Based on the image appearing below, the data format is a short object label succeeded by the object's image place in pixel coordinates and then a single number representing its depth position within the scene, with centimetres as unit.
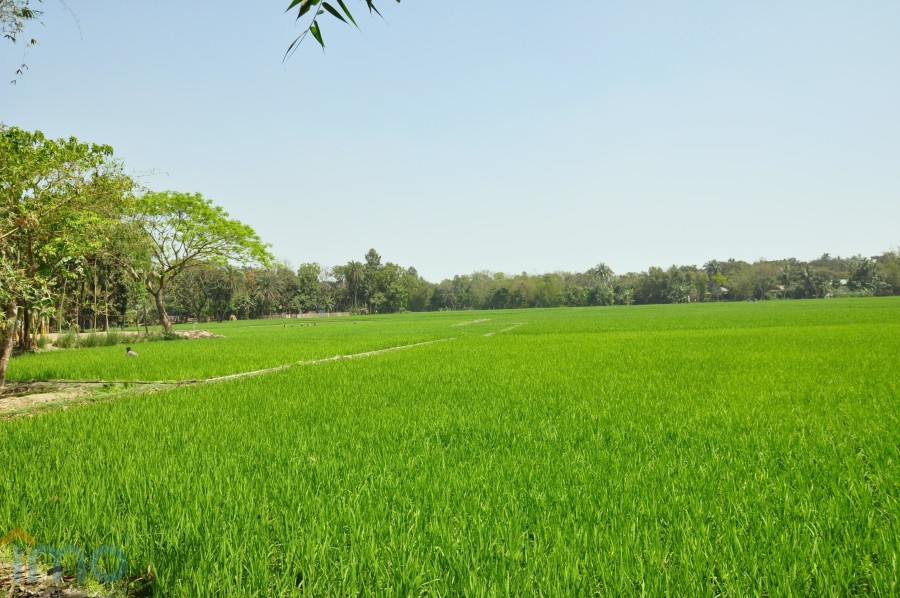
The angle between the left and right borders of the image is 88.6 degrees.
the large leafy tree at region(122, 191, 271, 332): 2559
